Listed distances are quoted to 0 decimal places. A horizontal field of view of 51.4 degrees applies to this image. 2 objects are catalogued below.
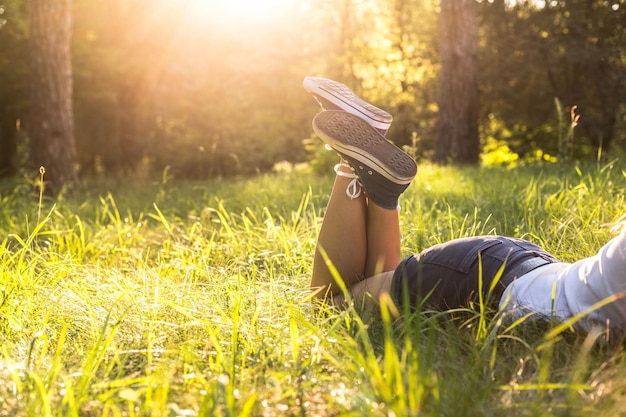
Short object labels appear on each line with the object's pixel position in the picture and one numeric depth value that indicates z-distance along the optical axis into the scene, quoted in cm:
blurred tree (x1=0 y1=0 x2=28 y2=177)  1355
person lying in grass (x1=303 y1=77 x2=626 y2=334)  218
